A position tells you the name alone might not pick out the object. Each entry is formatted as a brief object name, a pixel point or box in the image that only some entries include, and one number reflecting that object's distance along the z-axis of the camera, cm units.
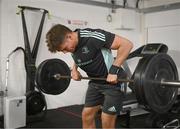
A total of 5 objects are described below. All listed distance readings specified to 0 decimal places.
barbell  217
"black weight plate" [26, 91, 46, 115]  416
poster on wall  485
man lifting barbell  247
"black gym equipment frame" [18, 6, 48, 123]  420
